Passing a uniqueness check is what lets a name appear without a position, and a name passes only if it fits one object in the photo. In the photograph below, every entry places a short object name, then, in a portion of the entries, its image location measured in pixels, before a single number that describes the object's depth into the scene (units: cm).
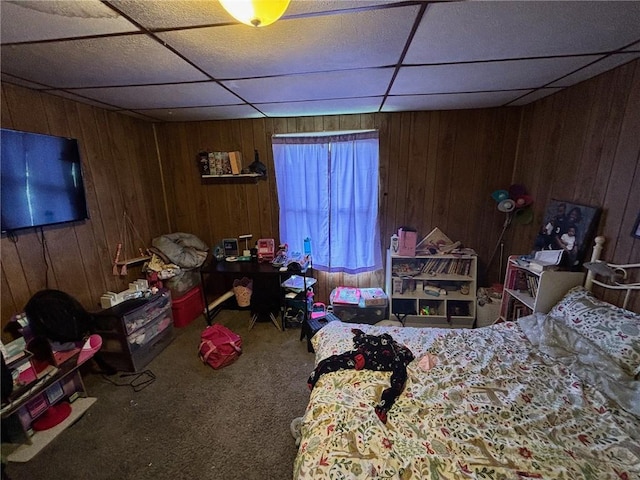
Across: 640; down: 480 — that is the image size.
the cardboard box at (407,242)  275
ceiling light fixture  74
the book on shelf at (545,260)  200
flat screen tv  169
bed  103
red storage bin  293
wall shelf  304
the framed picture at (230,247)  321
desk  284
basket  306
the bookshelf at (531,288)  192
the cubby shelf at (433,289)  281
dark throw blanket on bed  148
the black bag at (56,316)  181
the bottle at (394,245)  285
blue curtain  289
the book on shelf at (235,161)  301
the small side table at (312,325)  244
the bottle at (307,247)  315
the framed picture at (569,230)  188
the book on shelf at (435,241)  295
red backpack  235
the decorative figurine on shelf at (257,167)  301
